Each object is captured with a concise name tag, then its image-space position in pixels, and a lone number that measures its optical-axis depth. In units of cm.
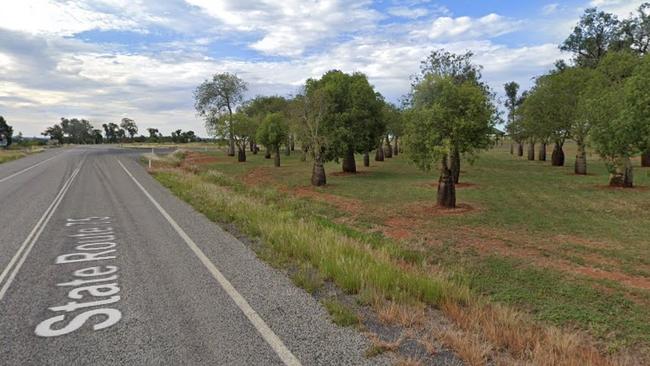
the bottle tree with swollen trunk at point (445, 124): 1762
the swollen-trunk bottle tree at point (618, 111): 1643
